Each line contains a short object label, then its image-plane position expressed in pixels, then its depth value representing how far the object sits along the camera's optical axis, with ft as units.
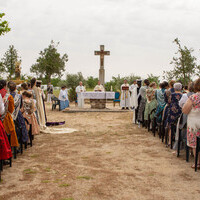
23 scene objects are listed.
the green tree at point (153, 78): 78.54
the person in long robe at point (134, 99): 34.47
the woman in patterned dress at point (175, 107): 20.30
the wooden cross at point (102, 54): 61.16
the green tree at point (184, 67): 48.96
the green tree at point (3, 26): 43.11
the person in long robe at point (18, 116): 19.07
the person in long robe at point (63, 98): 55.47
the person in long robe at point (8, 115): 15.72
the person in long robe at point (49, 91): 79.92
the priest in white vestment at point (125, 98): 55.47
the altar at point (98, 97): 53.78
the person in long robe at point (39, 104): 28.32
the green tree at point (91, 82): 108.79
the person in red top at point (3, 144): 14.51
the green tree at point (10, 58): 99.09
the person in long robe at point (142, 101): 31.94
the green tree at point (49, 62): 97.71
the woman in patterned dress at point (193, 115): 15.78
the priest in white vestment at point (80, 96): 58.44
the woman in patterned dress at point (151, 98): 28.81
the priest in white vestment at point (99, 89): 56.90
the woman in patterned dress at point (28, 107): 23.06
